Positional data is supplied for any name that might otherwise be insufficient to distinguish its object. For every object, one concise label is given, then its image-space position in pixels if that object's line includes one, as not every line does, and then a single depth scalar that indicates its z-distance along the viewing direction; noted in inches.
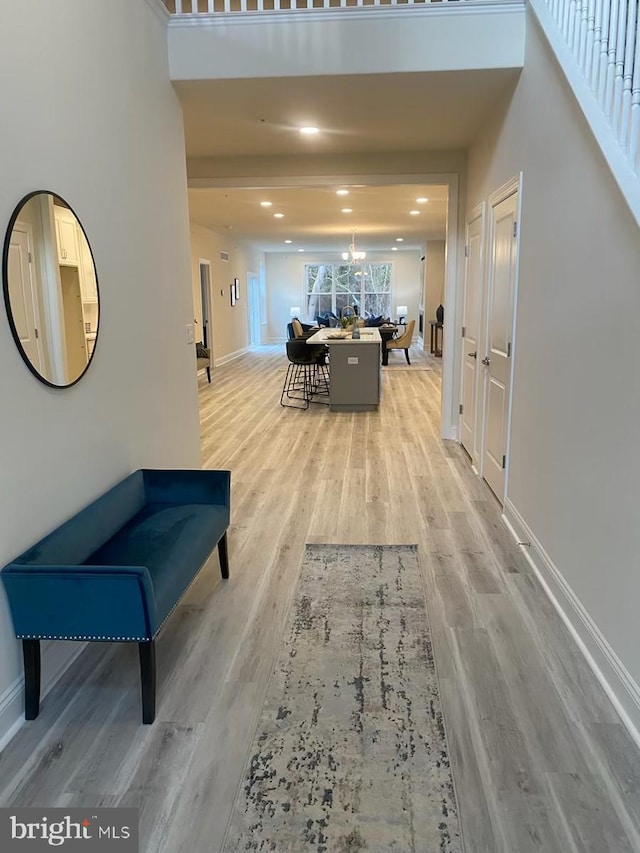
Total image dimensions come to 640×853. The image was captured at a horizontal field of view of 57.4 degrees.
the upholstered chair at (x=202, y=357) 353.4
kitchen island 289.1
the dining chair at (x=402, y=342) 484.6
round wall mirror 80.0
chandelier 484.1
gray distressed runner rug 62.7
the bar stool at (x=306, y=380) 315.9
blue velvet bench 75.4
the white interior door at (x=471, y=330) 190.4
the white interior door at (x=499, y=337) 148.0
